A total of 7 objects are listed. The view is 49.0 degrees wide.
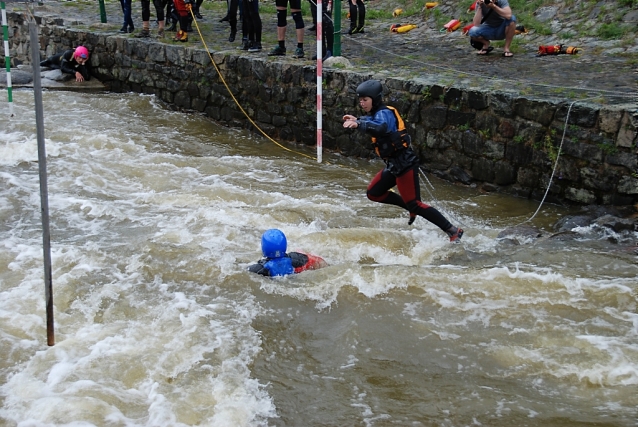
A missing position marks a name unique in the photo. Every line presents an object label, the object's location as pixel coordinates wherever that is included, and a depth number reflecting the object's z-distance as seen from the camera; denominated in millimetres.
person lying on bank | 14211
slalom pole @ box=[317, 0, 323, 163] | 8789
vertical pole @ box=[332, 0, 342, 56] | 10020
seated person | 10102
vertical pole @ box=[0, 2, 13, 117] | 10773
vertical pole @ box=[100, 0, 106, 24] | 15638
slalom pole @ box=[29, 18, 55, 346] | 3707
